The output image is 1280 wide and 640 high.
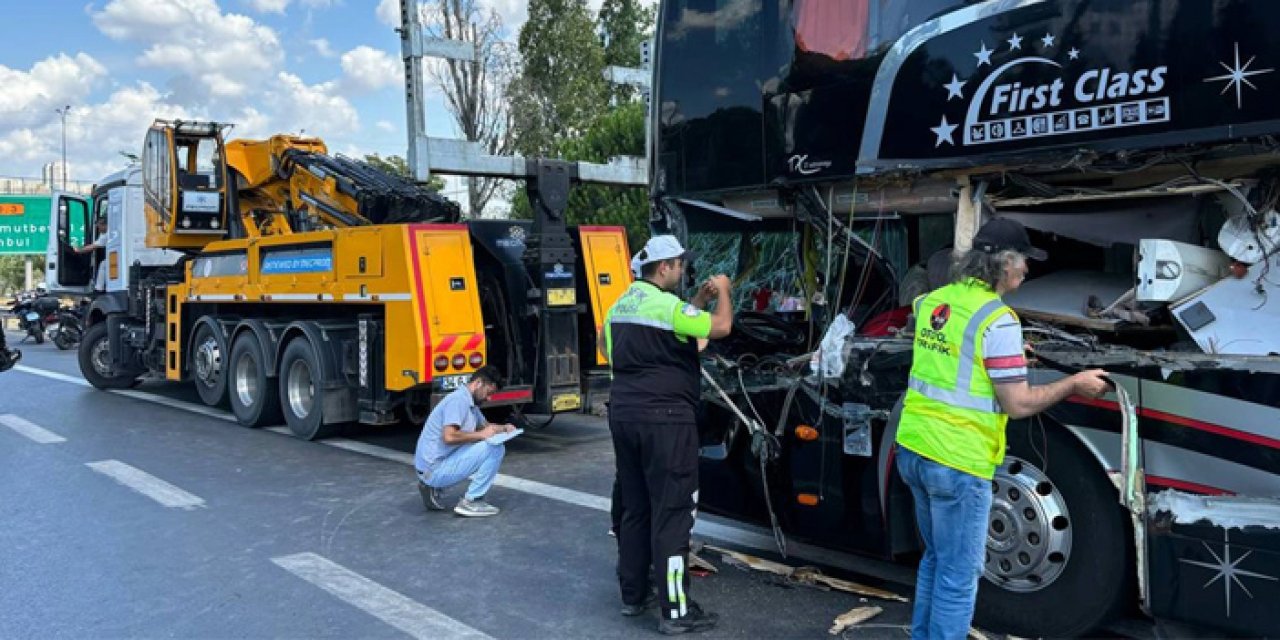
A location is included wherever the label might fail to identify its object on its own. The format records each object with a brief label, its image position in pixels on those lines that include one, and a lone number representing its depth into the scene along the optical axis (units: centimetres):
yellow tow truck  852
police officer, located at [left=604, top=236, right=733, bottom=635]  437
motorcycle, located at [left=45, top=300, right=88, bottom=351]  2311
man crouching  676
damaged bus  352
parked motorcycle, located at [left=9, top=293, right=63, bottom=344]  2422
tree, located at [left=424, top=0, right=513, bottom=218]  2170
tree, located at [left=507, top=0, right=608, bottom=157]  2355
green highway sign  3531
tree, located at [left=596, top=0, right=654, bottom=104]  2678
